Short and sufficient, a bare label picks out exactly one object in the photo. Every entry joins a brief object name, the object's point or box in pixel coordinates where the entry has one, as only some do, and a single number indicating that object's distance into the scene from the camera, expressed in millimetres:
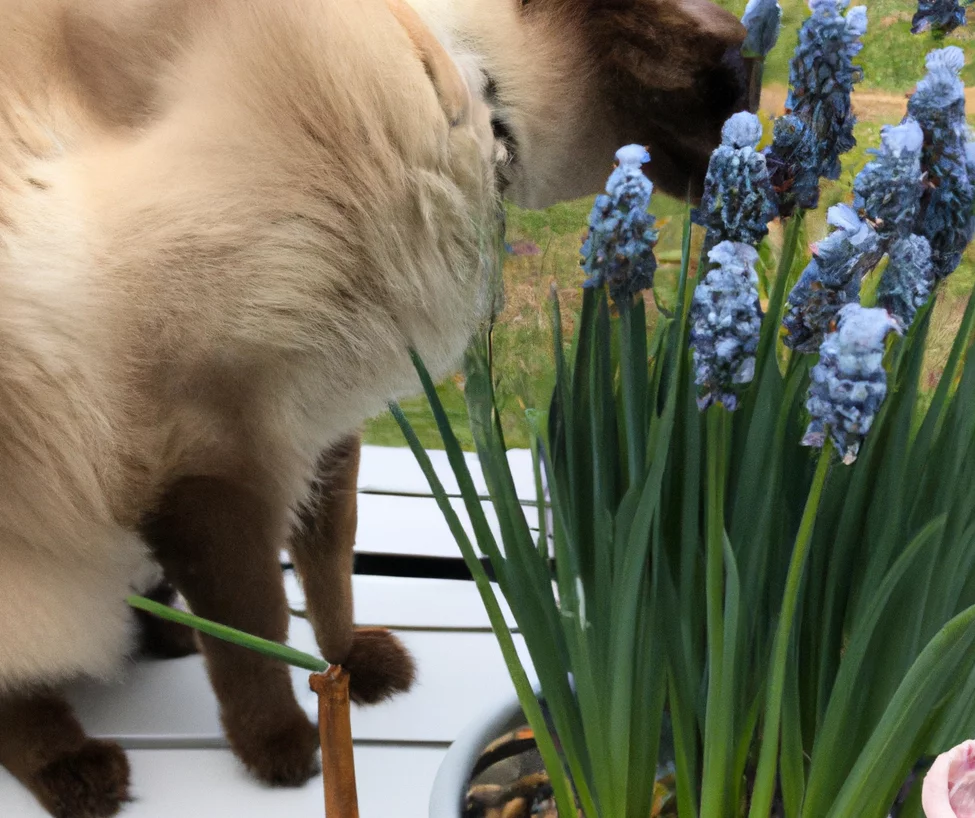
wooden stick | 360
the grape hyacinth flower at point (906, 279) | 316
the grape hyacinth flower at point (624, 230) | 342
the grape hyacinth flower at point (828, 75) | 339
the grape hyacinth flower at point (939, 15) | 361
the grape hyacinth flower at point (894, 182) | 302
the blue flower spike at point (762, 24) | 376
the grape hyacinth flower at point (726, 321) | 313
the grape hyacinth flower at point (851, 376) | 288
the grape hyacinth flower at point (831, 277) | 302
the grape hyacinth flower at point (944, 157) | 321
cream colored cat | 472
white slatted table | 590
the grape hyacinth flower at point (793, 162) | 352
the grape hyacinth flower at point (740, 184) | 333
